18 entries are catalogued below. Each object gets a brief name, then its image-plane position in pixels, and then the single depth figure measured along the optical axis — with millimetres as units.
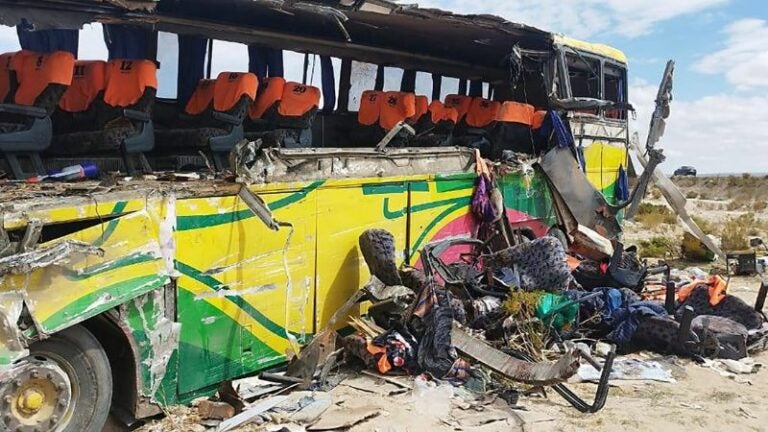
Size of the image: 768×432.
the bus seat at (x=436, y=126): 10531
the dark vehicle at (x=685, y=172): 61188
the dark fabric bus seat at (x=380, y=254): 6852
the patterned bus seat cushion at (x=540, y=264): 7715
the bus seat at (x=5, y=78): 6926
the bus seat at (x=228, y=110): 7879
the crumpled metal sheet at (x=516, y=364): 5605
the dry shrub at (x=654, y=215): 22141
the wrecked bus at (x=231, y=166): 4391
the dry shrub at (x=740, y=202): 32166
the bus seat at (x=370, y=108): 10031
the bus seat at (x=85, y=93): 7238
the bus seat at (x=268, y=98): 8414
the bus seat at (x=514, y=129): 10648
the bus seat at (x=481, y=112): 11180
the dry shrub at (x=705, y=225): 19864
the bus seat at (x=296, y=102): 8477
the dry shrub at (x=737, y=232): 16234
